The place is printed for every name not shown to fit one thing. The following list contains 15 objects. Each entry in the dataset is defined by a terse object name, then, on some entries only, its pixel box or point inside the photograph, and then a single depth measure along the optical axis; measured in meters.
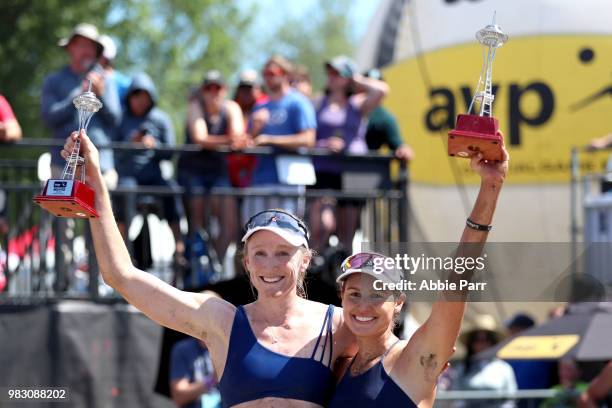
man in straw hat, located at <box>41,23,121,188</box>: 12.57
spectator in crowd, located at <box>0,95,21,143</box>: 12.32
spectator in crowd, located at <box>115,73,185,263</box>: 12.80
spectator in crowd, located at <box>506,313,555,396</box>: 14.70
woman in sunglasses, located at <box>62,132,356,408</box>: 6.39
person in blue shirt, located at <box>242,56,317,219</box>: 13.21
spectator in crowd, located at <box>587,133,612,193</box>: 14.75
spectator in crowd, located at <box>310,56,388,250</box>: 13.81
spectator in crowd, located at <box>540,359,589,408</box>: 13.00
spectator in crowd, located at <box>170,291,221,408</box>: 11.46
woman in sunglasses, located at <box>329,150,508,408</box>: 6.06
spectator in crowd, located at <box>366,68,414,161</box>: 14.41
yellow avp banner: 17.81
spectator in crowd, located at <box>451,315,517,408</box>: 13.69
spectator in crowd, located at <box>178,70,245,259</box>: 13.23
